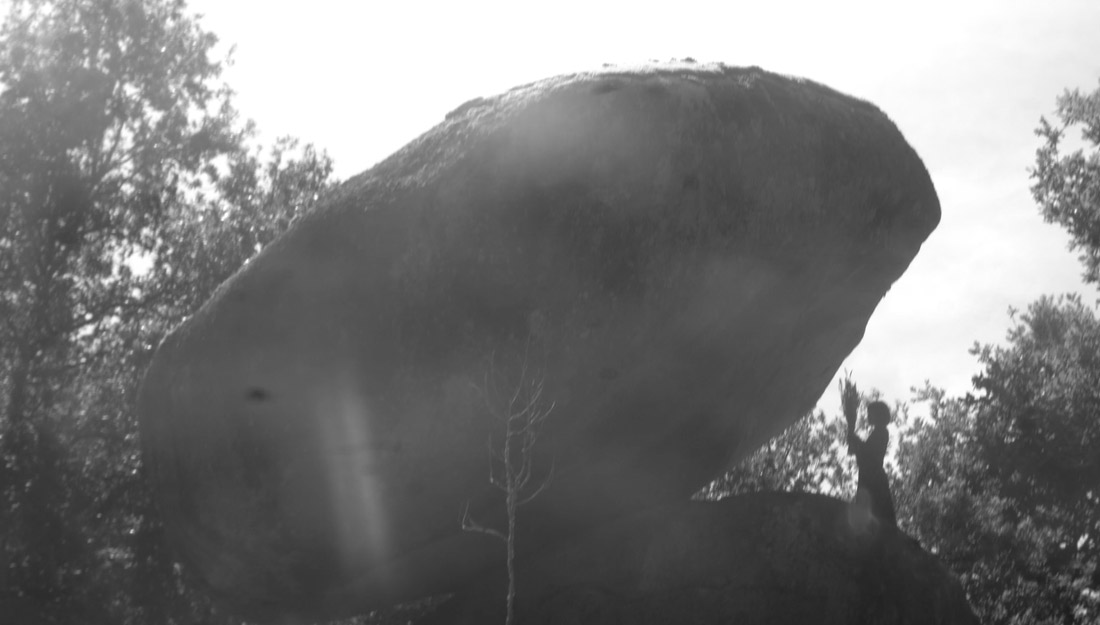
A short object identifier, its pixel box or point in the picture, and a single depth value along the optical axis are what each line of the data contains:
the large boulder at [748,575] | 14.58
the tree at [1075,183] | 23.84
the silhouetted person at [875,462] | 15.66
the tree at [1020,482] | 20.86
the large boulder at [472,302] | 13.69
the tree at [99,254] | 20.31
